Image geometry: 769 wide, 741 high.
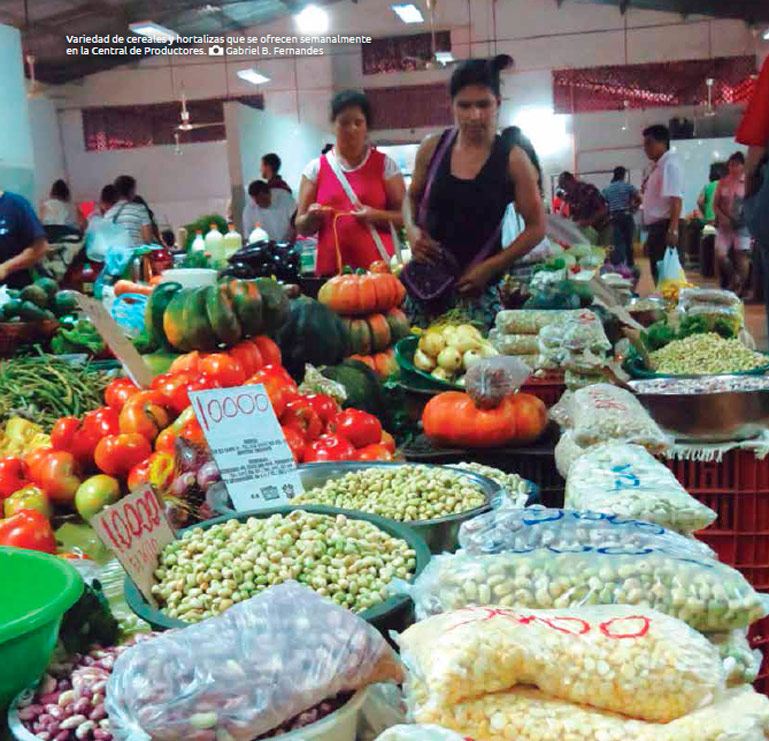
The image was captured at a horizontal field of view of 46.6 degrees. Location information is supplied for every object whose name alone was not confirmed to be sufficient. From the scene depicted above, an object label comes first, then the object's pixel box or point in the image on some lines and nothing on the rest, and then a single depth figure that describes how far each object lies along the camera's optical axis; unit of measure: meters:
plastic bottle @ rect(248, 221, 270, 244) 7.50
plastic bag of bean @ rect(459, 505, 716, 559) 0.99
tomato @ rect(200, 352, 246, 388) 2.18
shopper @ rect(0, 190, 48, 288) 4.74
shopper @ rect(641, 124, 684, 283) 7.78
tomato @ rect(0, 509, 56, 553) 1.56
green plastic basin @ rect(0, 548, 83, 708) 0.87
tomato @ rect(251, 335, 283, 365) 2.56
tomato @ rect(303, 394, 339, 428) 2.13
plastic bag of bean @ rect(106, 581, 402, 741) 0.76
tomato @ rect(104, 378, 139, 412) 2.12
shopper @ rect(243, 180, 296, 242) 8.95
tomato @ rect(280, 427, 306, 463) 1.86
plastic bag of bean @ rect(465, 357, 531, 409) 2.03
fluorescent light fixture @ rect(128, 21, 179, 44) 13.21
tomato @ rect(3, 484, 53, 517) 1.77
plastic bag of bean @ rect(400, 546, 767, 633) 0.93
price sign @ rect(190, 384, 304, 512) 1.52
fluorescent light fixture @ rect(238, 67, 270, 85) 16.75
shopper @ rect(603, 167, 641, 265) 9.40
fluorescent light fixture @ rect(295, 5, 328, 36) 17.08
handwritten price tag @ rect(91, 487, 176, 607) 1.11
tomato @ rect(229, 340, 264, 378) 2.42
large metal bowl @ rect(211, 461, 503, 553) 1.36
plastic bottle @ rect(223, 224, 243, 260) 6.79
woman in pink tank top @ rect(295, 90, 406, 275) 4.30
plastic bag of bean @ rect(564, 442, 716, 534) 1.13
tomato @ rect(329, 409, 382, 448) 2.05
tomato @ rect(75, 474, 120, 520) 1.80
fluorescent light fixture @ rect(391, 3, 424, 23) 15.19
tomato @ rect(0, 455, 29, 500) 1.87
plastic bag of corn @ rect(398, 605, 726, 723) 0.80
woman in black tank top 3.39
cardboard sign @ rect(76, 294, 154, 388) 2.19
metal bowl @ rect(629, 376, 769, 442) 1.97
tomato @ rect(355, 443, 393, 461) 1.97
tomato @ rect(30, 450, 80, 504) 1.85
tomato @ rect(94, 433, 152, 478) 1.86
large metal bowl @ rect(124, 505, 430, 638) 1.03
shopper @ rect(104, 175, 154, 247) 8.09
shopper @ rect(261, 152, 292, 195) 9.10
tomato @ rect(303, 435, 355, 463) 1.85
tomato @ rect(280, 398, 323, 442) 1.97
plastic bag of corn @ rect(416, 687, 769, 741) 0.76
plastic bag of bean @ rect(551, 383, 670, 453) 1.56
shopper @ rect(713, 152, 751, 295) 11.04
